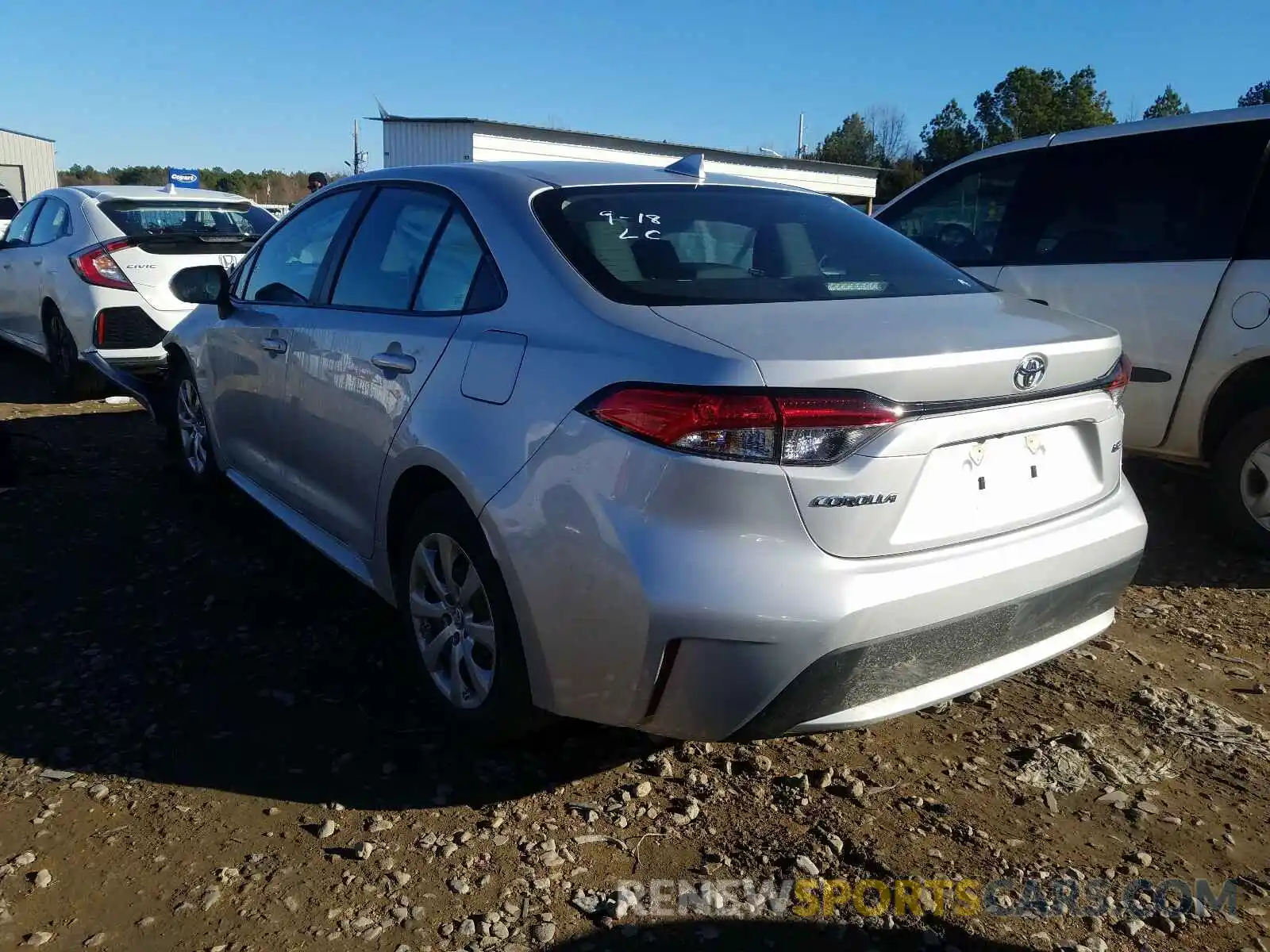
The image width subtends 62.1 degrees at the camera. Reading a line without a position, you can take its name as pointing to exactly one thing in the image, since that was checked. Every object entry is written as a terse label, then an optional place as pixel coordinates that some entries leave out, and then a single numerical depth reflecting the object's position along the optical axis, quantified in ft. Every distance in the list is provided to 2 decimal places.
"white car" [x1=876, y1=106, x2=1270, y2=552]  14.92
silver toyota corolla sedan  7.50
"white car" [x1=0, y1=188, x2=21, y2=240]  61.34
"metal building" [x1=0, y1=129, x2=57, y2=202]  140.52
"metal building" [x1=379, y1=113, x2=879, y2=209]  89.51
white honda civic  23.67
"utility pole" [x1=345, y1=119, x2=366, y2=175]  104.35
